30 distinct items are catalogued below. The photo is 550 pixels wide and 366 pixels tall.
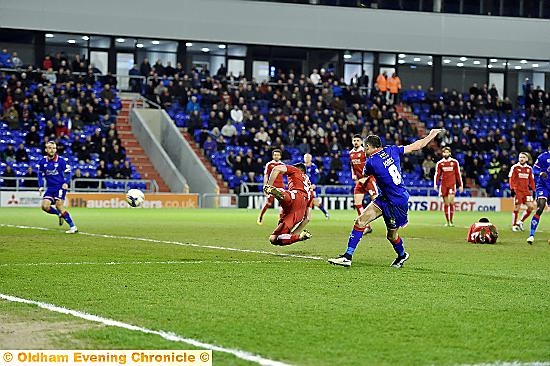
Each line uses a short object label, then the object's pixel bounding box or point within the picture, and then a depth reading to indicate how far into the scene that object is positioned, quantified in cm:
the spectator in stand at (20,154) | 4425
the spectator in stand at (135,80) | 5428
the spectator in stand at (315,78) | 5675
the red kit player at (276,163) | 2706
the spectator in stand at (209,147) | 4919
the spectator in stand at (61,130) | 4659
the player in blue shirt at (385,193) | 1567
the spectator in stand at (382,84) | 5856
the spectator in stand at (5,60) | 5159
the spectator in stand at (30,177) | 4369
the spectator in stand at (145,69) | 5466
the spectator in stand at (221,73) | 5541
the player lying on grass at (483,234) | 2303
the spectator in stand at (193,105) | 5197
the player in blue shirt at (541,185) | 2330
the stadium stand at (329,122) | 4994
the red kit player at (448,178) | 3325
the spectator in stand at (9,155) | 4399
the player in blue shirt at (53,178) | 2505
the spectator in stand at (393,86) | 5903
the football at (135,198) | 2522
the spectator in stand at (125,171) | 4544
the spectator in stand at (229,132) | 5034
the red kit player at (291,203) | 1900
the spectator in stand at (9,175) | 4291
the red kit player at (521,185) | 3055
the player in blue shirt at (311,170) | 3177
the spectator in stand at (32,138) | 4566
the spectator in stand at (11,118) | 4653
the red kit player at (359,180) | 2733
